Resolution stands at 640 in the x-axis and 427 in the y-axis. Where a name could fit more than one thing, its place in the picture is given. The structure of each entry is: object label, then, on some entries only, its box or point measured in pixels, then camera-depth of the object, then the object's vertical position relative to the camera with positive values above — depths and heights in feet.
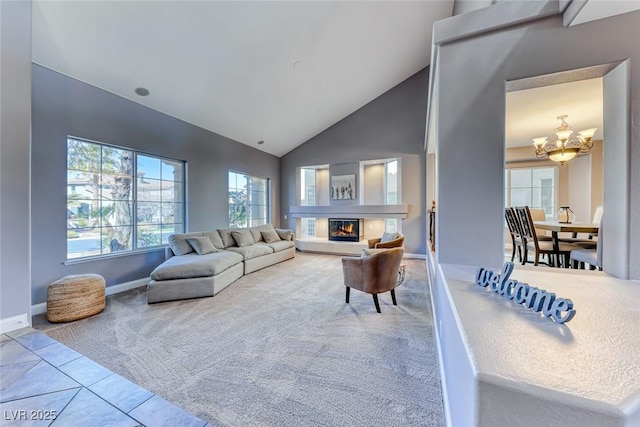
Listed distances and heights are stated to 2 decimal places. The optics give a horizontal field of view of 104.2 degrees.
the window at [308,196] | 26.08 +1.76
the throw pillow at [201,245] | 14.21 -1.90
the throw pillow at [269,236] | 19.81 -1.91
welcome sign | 3.45 -1.30
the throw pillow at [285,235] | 20.97 -1.90
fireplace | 22.71 -1.55
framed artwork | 23.39 +2.46
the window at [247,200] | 20.98 +1.10
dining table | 9.12 -0.55
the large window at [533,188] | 19.21 +2.10
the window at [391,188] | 22.35 +2.30
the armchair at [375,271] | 9.77 -2.32
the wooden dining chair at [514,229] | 12.41 -0.81
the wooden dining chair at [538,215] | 16.38 -0.07
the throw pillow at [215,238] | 16.06 -1.69
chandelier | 10.91 +3.21
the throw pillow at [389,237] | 12.59 -1.23
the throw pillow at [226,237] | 17.01 -1.76
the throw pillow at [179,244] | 14.09 -1.85
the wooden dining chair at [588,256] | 6.23 -1.38
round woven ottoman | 9.01 -3.24
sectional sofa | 11.17 -2.56
